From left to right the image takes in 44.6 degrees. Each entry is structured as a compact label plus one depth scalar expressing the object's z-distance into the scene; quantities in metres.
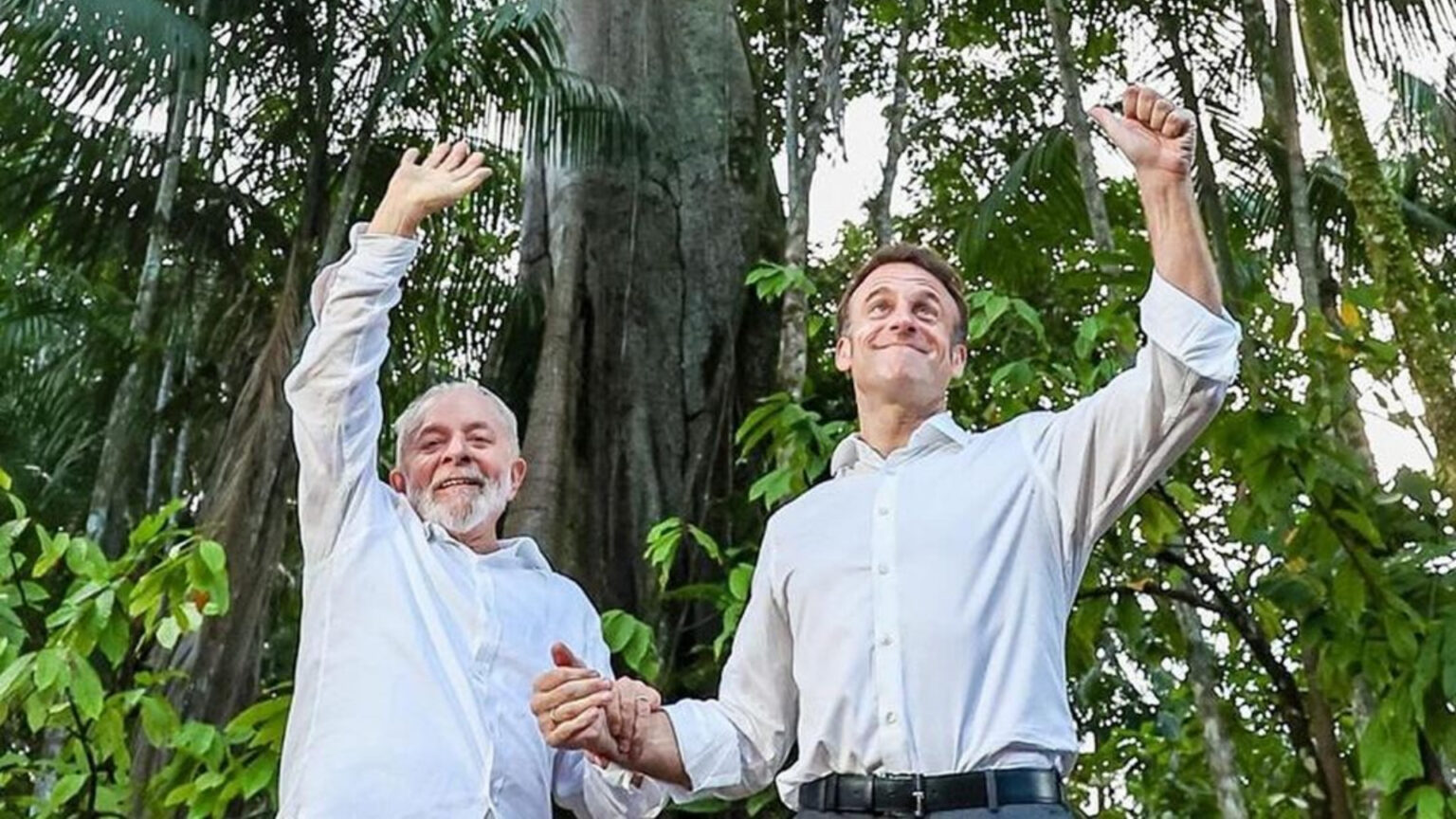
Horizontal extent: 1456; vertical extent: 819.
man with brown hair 2.17
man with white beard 2.42
